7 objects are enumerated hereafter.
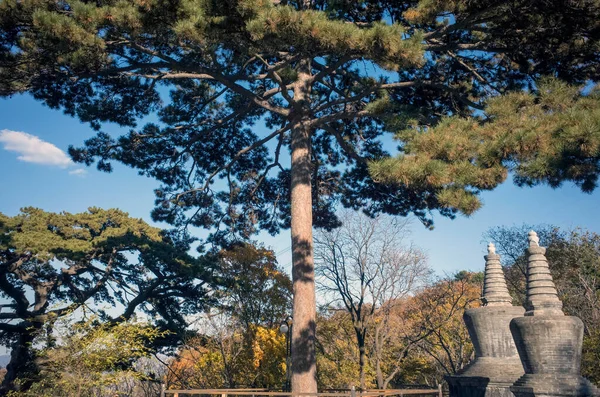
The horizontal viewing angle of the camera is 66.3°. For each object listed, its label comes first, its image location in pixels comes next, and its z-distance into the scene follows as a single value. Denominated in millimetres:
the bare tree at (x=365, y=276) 21156
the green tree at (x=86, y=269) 17156
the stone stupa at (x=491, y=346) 9688
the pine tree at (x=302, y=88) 7430
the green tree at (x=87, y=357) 8820
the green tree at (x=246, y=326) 20172
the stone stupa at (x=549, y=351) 7246
